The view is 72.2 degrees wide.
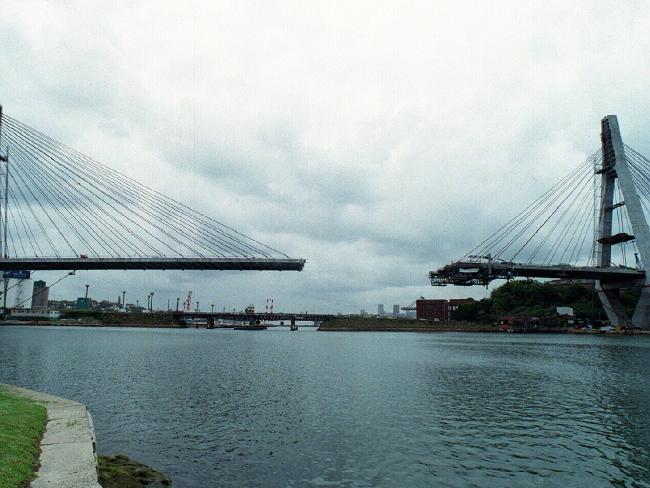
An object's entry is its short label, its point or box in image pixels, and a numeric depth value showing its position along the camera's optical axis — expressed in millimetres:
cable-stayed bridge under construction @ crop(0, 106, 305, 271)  88250
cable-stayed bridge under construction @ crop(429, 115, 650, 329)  94938
